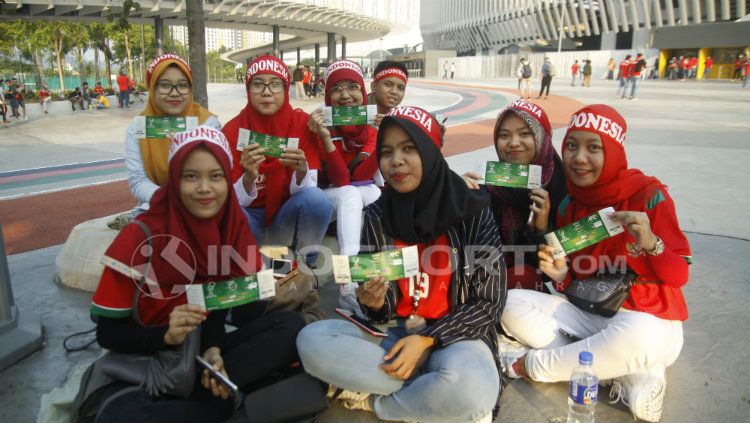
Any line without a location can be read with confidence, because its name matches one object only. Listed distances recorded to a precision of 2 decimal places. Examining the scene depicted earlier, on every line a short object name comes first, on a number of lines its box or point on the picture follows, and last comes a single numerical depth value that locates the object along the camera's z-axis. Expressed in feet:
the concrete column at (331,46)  143.17
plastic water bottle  7.56
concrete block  13.25
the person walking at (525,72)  75.46
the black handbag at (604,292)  8.33
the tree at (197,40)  21.24
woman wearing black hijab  7.39
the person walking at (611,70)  120.78
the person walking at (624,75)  67.36
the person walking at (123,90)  80.43
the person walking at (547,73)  69.56
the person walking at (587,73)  94.79
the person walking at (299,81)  85.95
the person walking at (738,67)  104.24
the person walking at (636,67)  64.80
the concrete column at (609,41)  159.74
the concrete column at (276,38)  119.03
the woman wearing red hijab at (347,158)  12.76
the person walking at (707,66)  121.90
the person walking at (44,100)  73.46
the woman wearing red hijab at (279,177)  12.52
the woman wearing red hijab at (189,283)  7.26
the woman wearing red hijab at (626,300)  8.05
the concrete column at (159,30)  83.06
